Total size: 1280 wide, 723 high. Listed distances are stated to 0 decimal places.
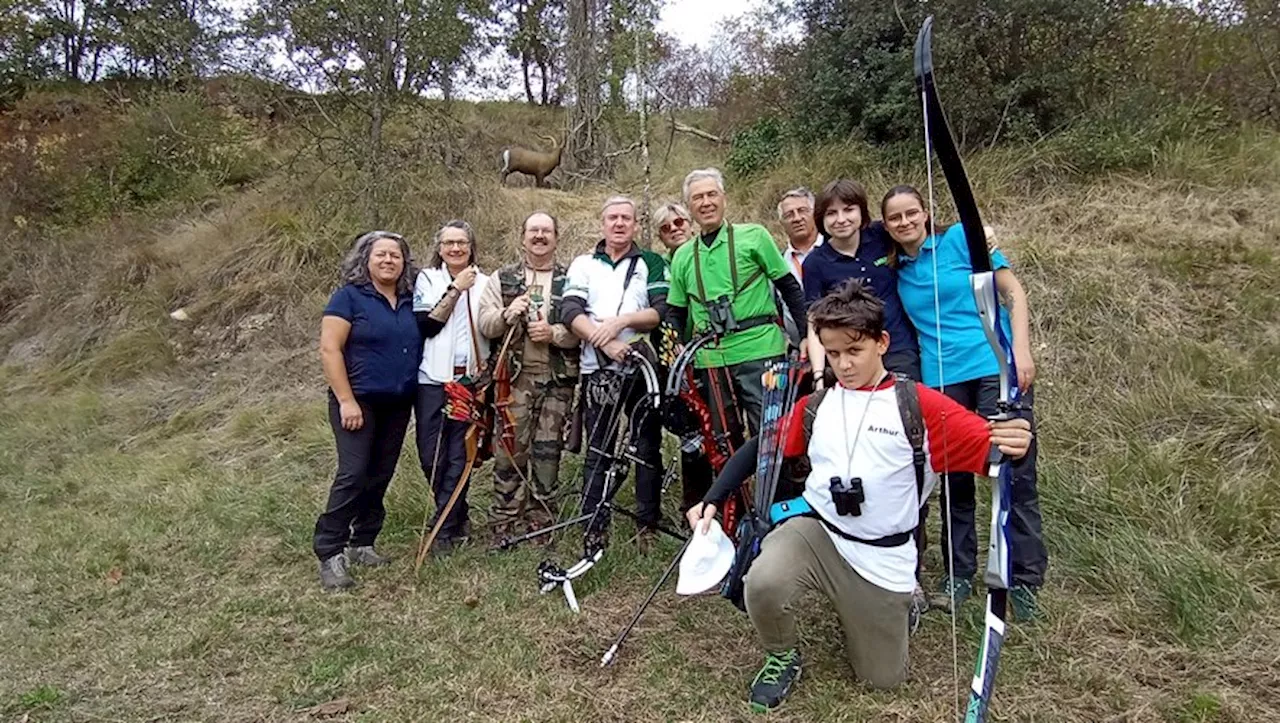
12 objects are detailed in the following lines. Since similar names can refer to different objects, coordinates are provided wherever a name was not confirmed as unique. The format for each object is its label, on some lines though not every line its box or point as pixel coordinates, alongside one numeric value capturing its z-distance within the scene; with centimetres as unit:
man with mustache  404
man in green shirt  361
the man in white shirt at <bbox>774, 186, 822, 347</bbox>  382
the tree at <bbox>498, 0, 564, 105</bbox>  1217
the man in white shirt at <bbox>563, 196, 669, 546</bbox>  386
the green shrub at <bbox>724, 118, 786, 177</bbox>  849
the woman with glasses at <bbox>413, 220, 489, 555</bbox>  406
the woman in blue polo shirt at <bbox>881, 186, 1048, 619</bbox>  317
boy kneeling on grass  258
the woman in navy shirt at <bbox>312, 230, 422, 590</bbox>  383
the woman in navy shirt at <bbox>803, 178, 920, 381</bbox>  325
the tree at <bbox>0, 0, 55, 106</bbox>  1421
